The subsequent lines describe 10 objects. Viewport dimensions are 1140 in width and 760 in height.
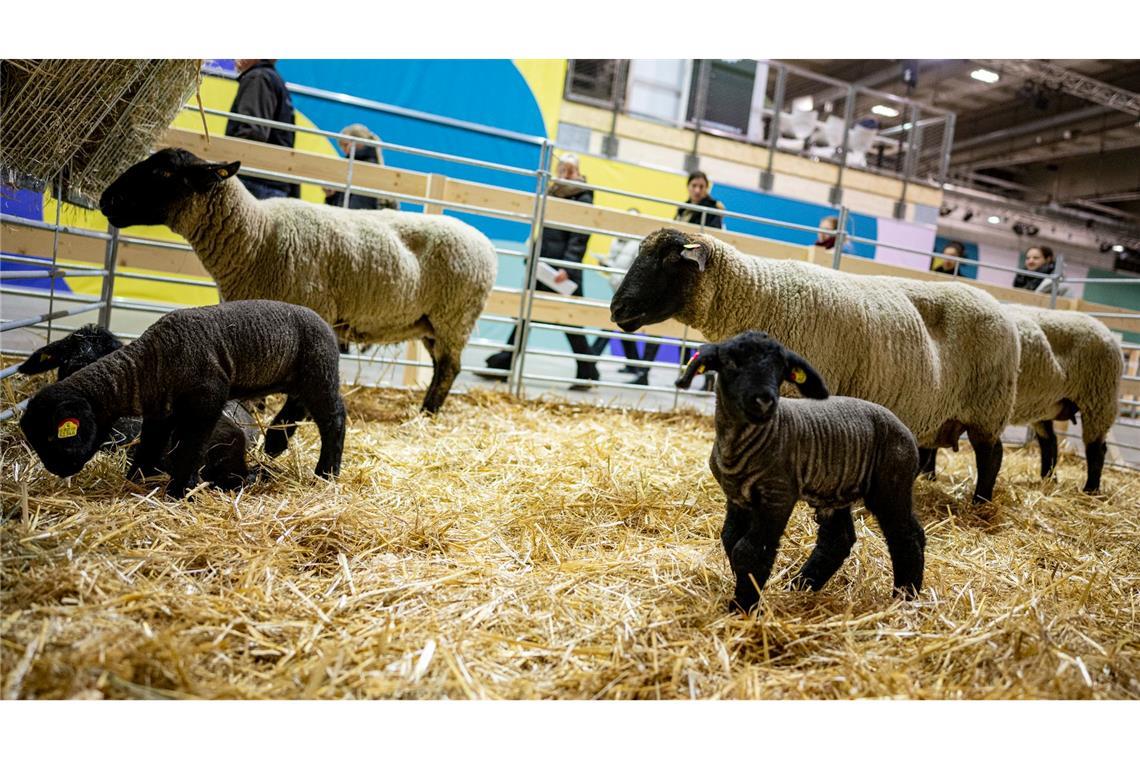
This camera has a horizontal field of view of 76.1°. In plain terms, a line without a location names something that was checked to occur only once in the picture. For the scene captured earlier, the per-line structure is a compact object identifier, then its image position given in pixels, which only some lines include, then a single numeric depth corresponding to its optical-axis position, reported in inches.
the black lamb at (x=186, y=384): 95.4
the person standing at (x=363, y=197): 234.4
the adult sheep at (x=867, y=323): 133.0
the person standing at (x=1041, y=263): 309.4
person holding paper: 258.1
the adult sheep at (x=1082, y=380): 194.2
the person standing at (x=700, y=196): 268.1
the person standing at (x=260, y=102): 197.6
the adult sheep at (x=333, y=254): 142.5
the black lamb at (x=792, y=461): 80.4
